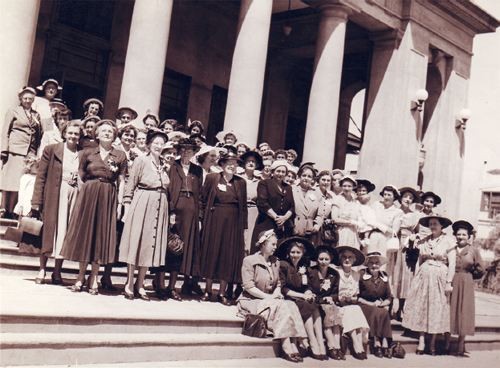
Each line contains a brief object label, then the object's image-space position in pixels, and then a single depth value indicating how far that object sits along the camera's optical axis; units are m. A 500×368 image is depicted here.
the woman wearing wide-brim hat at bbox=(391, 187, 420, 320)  9.00
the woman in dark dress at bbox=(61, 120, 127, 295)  5.92
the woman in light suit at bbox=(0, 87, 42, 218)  7.52
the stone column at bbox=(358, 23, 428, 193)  15.12
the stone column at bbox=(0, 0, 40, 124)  7.87
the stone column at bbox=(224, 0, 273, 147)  10.68
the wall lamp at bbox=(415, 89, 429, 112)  15.14
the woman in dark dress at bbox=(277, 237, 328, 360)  6.26
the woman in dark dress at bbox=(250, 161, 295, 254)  7.43
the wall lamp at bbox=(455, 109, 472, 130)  17.45
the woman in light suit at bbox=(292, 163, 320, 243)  7.84
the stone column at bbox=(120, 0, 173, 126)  9.24
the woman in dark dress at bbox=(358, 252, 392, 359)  7.17
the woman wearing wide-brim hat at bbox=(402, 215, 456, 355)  7.90
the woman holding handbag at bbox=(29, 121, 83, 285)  6.03
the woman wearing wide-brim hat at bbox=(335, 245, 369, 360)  6.75
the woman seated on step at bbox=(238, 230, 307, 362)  5.88
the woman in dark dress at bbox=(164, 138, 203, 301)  6.70
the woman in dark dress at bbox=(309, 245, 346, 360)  6.48
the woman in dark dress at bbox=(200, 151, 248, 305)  6.96
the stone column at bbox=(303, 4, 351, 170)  12.65
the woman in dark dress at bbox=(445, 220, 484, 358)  8.30
